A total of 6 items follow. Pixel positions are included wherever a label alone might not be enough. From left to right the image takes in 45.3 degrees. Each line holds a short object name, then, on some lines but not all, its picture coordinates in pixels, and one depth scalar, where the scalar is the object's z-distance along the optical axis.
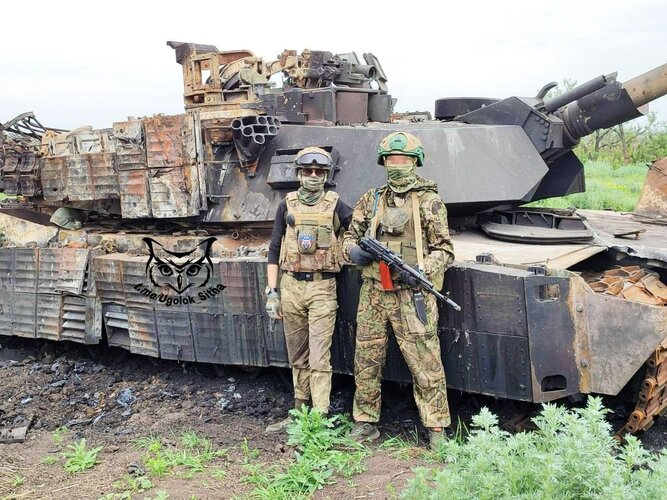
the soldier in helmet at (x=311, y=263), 5.63
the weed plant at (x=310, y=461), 4.71
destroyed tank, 5.20
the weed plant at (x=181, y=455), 5.03
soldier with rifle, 5.27
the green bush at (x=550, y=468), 3.23
